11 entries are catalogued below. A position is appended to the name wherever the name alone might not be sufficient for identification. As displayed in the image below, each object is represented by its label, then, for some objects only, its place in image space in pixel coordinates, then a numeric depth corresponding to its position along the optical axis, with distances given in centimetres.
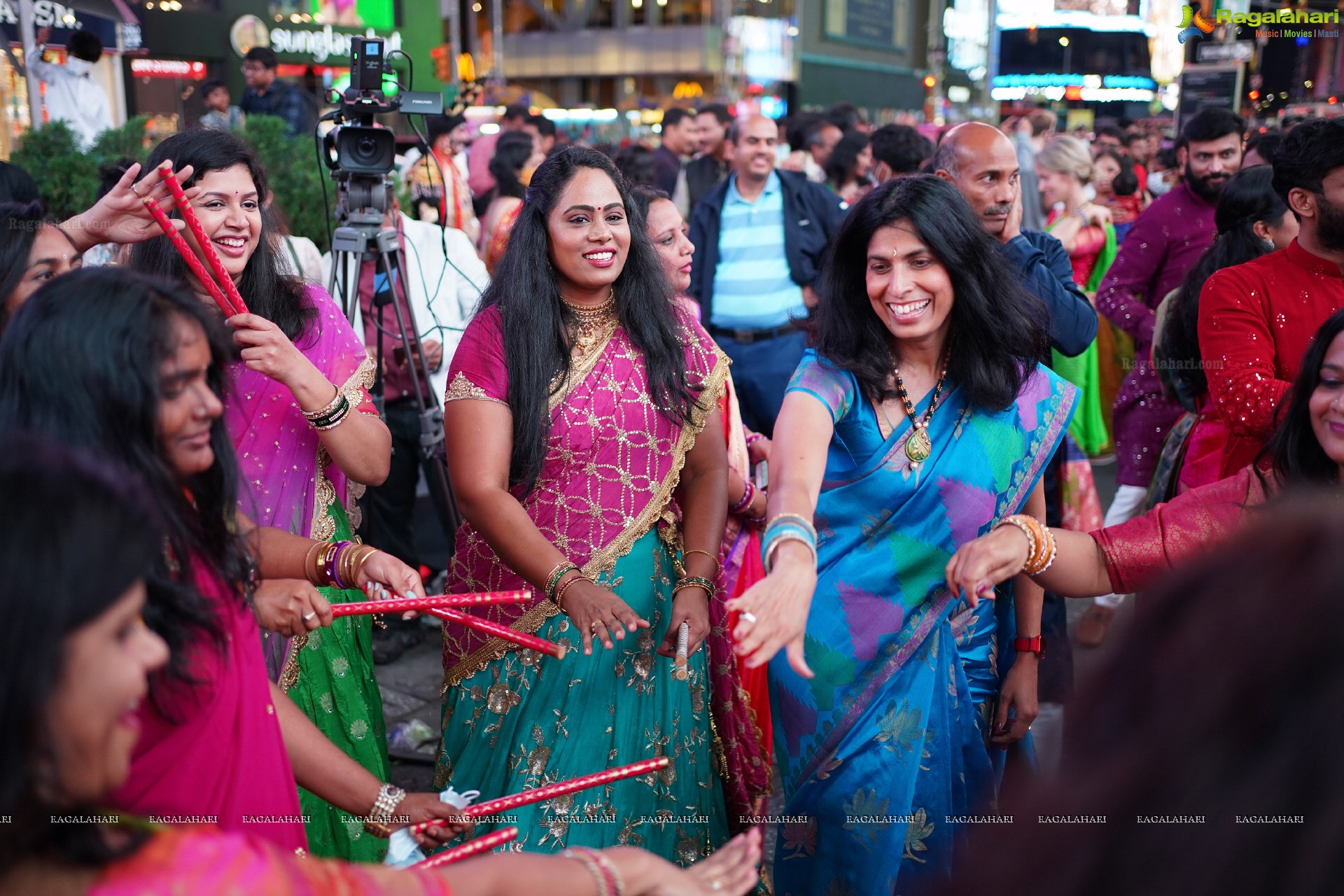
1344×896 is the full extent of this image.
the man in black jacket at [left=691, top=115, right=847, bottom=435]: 444
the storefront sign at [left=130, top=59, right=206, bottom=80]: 1270
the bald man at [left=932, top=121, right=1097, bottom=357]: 280
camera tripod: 301
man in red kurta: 235
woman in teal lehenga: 215
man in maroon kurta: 394
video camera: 299
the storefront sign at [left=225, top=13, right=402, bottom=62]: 1322
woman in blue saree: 199
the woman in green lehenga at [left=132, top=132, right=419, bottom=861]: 213
